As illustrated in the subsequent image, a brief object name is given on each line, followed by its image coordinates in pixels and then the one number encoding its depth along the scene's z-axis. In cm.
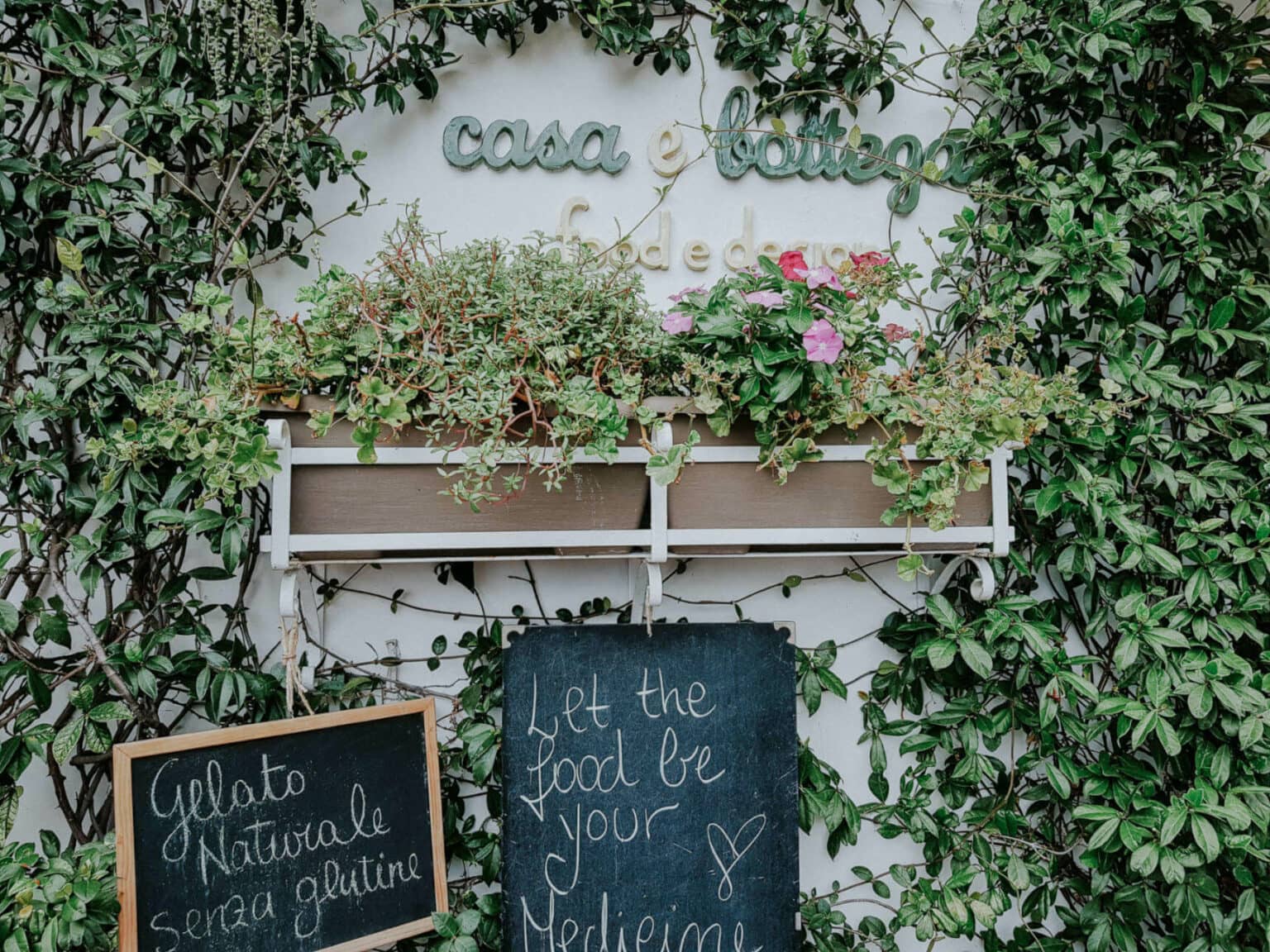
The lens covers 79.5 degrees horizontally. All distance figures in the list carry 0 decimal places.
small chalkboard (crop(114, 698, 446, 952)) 109
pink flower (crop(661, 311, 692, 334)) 117
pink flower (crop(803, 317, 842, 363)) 110
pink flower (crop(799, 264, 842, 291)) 115
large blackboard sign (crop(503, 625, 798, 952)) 128
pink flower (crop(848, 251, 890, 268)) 126
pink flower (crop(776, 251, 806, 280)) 118
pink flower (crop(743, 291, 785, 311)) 113
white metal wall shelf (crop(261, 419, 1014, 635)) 111
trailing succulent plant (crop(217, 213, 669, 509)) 107
